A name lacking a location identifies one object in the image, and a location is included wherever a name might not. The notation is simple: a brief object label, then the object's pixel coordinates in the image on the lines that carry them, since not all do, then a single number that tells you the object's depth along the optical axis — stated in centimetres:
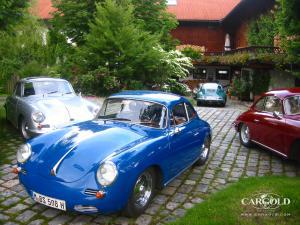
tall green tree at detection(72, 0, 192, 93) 1539
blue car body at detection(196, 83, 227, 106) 2161
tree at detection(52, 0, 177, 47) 1927
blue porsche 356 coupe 410
